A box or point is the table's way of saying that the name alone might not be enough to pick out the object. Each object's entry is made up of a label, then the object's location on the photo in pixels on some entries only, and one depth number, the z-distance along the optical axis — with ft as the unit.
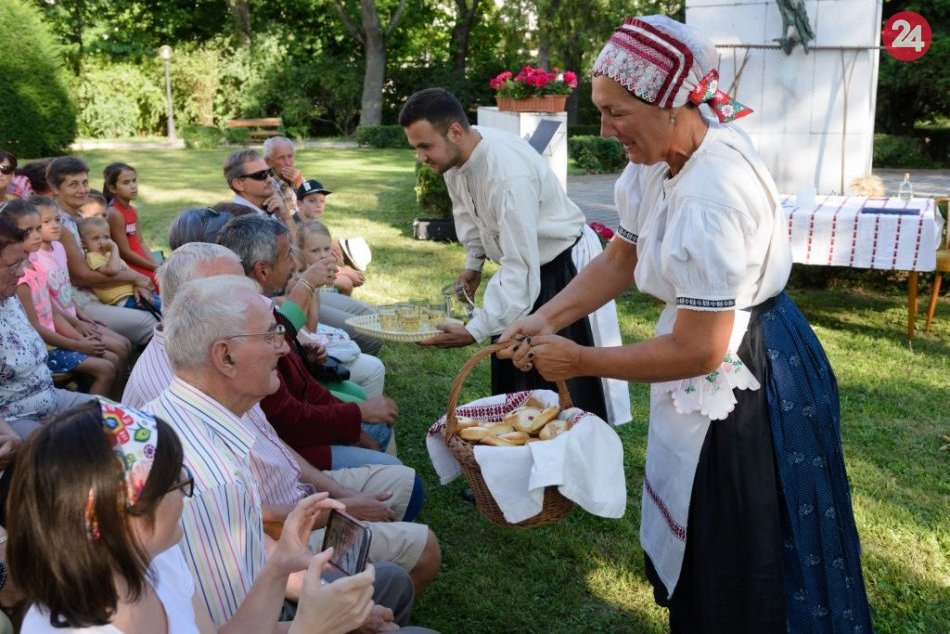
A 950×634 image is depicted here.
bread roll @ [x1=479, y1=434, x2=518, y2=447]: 9.63
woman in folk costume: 7.39
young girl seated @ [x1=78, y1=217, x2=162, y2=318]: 20.72
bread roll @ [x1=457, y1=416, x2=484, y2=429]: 10.34
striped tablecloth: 22.15
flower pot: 36.04
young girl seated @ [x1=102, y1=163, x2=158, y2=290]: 23.09
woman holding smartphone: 5.03
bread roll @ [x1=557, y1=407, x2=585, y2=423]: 9.95
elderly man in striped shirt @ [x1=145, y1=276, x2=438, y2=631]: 7.39
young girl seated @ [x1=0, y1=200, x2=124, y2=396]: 16.87
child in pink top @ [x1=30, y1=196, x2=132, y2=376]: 17.53
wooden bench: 89.56
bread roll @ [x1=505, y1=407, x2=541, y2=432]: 10.09
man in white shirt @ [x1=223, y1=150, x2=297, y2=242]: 20.47
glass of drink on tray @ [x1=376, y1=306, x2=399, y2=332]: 13.31
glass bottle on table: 24.91
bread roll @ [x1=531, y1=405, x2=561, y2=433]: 10.02
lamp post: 87.77
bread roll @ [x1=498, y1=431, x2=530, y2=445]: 9.70
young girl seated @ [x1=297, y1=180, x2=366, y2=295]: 23.26
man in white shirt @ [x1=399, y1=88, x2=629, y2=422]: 12.82
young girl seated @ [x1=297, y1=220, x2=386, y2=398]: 16.38
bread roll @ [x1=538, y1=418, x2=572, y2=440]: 9.68
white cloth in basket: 9.14
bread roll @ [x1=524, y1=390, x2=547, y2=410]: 10.85
